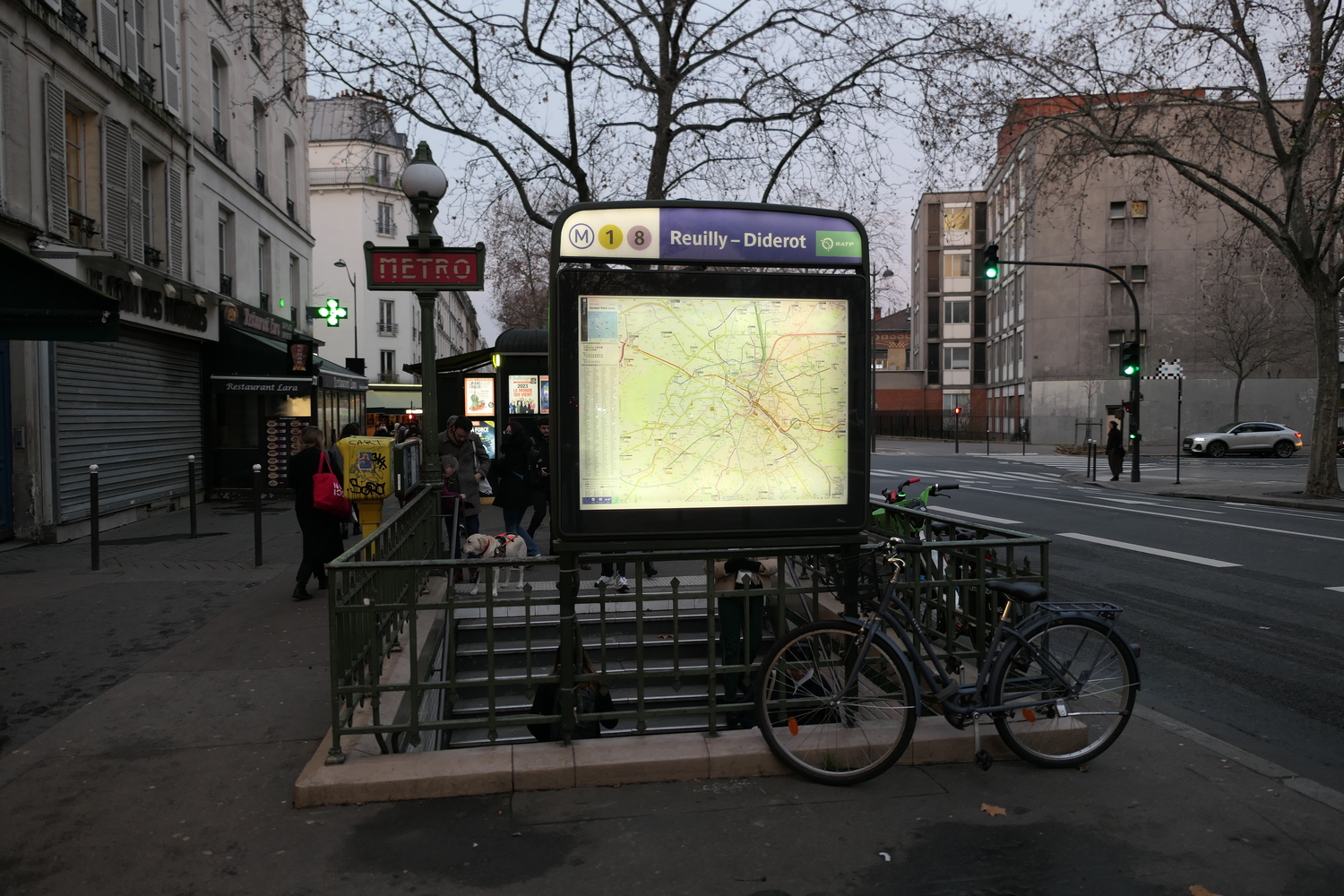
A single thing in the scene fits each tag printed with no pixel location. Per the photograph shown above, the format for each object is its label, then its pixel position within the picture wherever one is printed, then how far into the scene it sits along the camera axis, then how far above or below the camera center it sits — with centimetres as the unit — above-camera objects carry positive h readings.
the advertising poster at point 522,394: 2008 +59
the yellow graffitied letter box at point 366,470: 1089 -53
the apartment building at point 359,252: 6141 +1113
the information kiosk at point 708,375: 449 +23
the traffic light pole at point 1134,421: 2495 -4
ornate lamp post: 890 +172
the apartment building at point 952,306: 6794 +822
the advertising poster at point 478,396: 2248 +62
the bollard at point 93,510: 1021 -91
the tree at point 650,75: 1448 +541
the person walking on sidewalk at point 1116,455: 2559 -95
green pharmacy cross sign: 2608 +302
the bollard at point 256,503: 1073 -92
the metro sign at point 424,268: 837 +136
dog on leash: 907 -120
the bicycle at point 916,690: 438 -124
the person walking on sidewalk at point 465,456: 1100 -38
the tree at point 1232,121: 1792 +583
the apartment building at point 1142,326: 4725 +469
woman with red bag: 912 -92
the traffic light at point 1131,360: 2434 +150
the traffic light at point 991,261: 2355 +391
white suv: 3853 -87
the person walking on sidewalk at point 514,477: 1105 -63
